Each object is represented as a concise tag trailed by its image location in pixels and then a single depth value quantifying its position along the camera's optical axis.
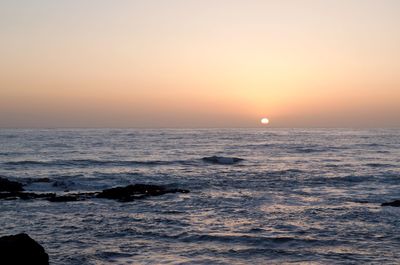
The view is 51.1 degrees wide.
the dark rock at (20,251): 11.16
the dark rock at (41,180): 32.97
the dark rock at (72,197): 25.06
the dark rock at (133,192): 26.13
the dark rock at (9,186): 28.21
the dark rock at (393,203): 23.22
